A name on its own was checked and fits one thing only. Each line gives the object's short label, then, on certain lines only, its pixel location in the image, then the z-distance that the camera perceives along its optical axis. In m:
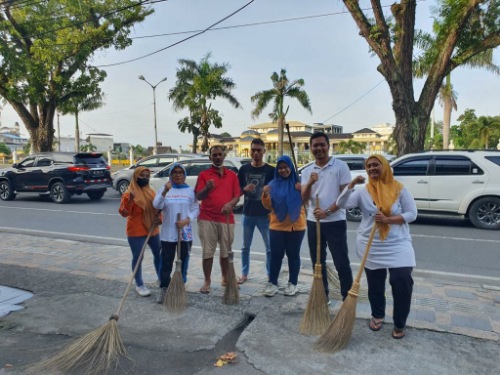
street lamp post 31.88
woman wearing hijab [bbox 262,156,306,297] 4.00
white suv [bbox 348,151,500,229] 8.20
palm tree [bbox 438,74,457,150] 22.94
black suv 13.09
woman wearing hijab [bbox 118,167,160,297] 4.20
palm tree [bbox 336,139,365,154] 47.16
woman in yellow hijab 3.21
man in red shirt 4.23
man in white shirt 3.69
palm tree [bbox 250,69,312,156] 27.38
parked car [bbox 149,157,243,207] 10.41
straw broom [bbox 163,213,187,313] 3.97
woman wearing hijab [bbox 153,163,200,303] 4.17
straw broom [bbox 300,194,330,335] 3.47
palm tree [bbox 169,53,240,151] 27.34
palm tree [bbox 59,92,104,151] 20.77
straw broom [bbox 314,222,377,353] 3.15
